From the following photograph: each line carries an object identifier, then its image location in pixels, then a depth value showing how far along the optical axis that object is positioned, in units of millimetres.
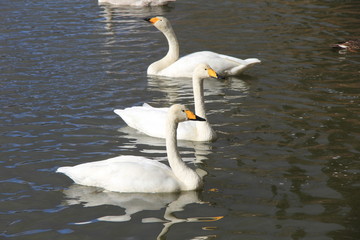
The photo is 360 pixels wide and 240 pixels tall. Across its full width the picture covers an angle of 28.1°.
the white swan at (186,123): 10898
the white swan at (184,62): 14703
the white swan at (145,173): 8836
